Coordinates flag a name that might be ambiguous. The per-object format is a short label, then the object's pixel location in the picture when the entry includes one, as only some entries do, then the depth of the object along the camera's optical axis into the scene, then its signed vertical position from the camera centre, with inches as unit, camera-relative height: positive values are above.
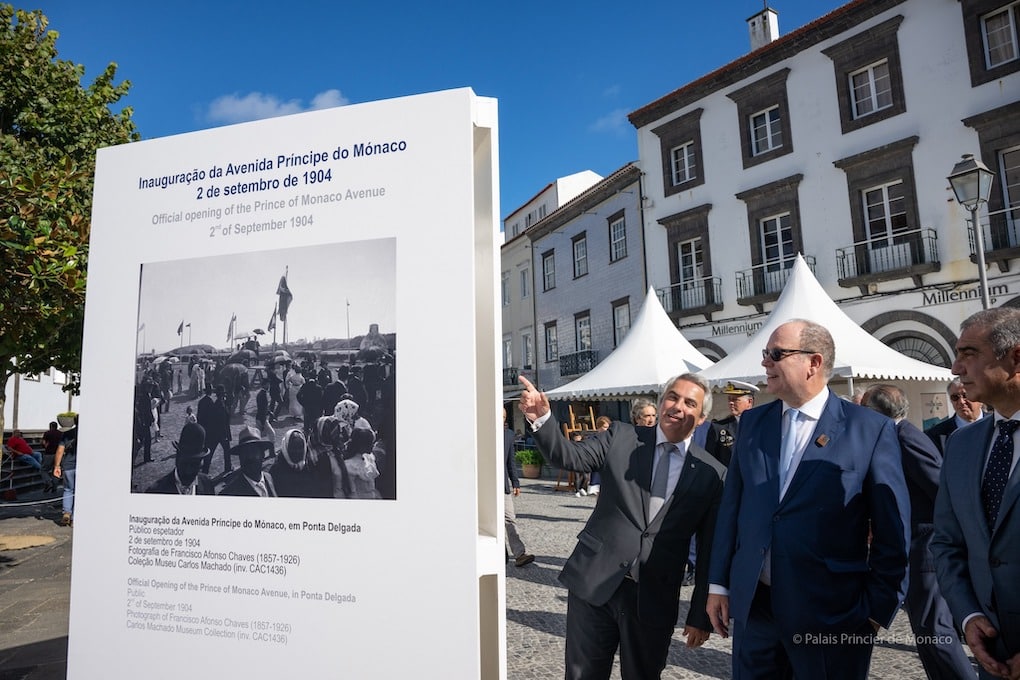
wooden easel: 543.2 -58.4
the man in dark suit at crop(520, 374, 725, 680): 109.9 -21.3
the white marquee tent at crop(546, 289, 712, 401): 486.9 +37.8
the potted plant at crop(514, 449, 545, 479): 783.7 -57.5
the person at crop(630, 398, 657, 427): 252.7 -0.7
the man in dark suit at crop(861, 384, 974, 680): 138.0 -39.1
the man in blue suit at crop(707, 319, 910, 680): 92.6 -18.1
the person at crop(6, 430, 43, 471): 547.6 -15.4
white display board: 67.6 +3.6
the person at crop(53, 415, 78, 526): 397.1 -23.3
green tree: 163.3 +66.5
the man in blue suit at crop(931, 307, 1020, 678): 84.2 -14.4
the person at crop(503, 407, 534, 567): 284.2 -50.4
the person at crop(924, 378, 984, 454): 174.4 -4.3
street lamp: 299.0 +98.4
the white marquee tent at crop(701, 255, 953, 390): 387.5 +34.5
